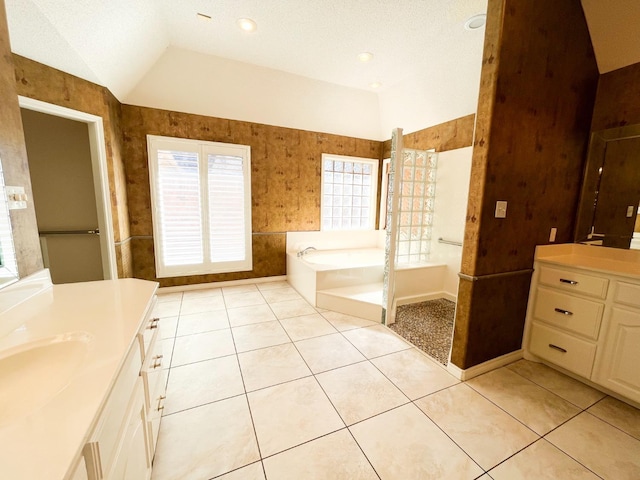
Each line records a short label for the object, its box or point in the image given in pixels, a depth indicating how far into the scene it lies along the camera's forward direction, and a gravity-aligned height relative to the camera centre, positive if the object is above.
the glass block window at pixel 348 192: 4.25 +0.21
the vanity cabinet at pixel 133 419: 0.65 -0.75
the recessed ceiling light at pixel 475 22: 2.15 +1.64
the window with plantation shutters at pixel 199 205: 3.27 -0.04
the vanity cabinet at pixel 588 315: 1.62 -0.77
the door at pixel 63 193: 2.84 +0.07
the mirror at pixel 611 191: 1.94 +0.15
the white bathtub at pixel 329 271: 3.15 -0.88
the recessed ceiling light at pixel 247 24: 2.32 +1.68
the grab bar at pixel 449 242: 3.22 -0.47
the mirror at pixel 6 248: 1.18 -0.24
